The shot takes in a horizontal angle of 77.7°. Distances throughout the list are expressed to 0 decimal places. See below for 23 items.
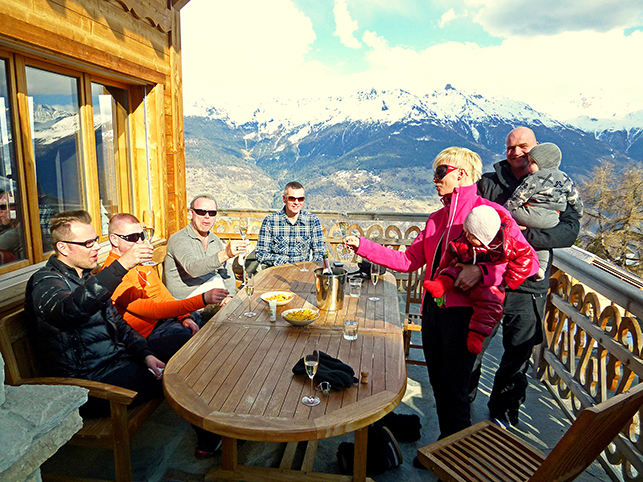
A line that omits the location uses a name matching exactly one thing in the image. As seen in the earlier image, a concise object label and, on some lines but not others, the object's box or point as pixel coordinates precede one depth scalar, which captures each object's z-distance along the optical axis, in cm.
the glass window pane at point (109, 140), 402
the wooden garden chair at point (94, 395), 181
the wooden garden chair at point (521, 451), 121
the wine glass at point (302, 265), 362
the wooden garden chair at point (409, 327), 304
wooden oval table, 144
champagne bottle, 249
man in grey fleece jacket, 327
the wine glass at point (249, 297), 248
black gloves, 164
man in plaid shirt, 424
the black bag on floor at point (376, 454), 222
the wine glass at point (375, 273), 285
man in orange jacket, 256
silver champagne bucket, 247
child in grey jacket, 238
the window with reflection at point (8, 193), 290
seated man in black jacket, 193
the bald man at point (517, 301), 248
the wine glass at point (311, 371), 156
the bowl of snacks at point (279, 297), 261
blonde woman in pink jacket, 204
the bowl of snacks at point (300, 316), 222
